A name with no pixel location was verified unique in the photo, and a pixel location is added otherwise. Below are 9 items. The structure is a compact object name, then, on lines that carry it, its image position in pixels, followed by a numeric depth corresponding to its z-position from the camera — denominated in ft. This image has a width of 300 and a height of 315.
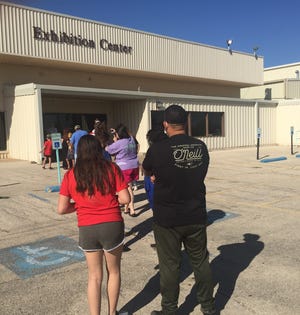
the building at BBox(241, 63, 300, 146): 87.40
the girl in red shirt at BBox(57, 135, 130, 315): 10.16
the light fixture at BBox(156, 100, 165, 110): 67.62
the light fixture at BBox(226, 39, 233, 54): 97.12
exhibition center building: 59.11
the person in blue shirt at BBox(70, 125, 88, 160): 28.12
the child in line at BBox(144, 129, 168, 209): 16.53
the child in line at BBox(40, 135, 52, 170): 48.65
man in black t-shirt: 10.55
